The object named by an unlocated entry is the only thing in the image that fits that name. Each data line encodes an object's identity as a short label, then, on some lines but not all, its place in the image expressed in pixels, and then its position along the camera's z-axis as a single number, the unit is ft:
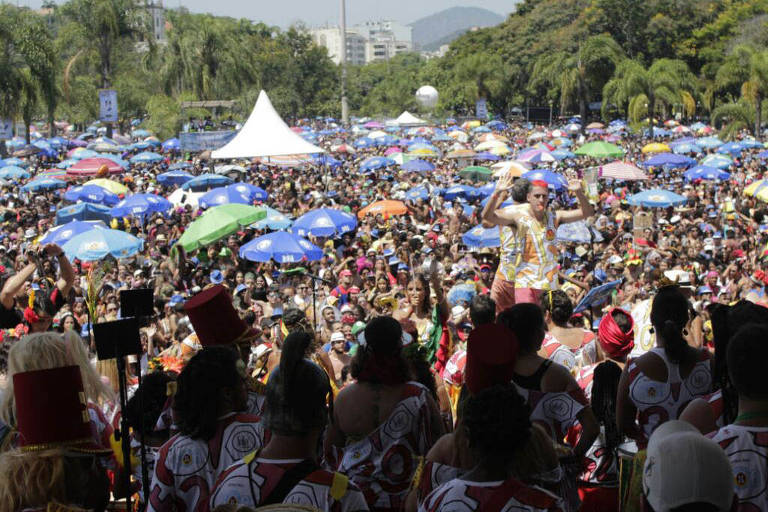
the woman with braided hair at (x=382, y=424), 11.80
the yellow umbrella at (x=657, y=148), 103.35
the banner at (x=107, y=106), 147.95
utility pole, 201.46
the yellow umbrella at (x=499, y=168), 58.80
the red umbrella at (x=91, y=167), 82.69
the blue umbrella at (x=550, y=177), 58.62
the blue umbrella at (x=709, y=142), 105.91
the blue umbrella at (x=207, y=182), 74.23
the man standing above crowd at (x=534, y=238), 22.53
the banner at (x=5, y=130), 118.59
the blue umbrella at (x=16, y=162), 109.07
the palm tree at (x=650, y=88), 164.35
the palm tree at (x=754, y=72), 128.26
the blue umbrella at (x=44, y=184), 84.43
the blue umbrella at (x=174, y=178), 83.71
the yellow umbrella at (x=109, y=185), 67.28
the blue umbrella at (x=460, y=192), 72.43
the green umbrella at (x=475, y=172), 85.40
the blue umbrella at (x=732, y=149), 101.14
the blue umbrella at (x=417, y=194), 73.46
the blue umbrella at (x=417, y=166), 85.92
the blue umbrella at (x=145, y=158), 115.91
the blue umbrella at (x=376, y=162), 95.45
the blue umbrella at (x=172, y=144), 130.52
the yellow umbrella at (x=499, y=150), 108.37
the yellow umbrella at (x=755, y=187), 56.31
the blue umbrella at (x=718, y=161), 78.74
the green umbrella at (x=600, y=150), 83.41
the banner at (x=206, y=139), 109.19
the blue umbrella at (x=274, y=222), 53.52
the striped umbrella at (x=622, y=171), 69.18
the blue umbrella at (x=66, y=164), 101.53
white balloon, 236.43
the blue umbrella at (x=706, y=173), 74.59
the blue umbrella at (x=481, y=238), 44.78
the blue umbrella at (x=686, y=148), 103.09
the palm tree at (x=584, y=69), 206.39
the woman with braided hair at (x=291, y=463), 9.02
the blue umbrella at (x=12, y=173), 95.86
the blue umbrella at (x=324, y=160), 93.76
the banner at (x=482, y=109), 201.77
